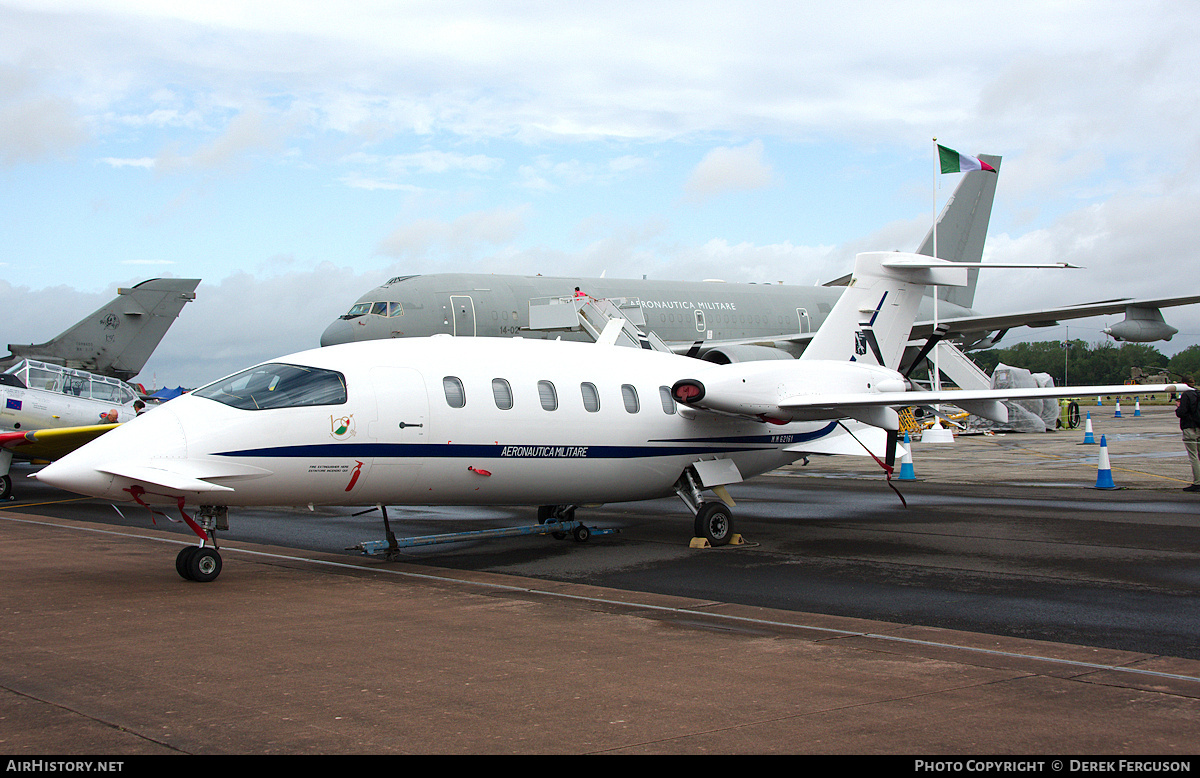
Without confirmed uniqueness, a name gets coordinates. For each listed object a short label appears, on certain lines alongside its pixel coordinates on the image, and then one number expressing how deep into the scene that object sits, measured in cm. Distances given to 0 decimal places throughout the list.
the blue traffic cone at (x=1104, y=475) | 1864
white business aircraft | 913
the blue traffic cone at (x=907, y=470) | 2191
